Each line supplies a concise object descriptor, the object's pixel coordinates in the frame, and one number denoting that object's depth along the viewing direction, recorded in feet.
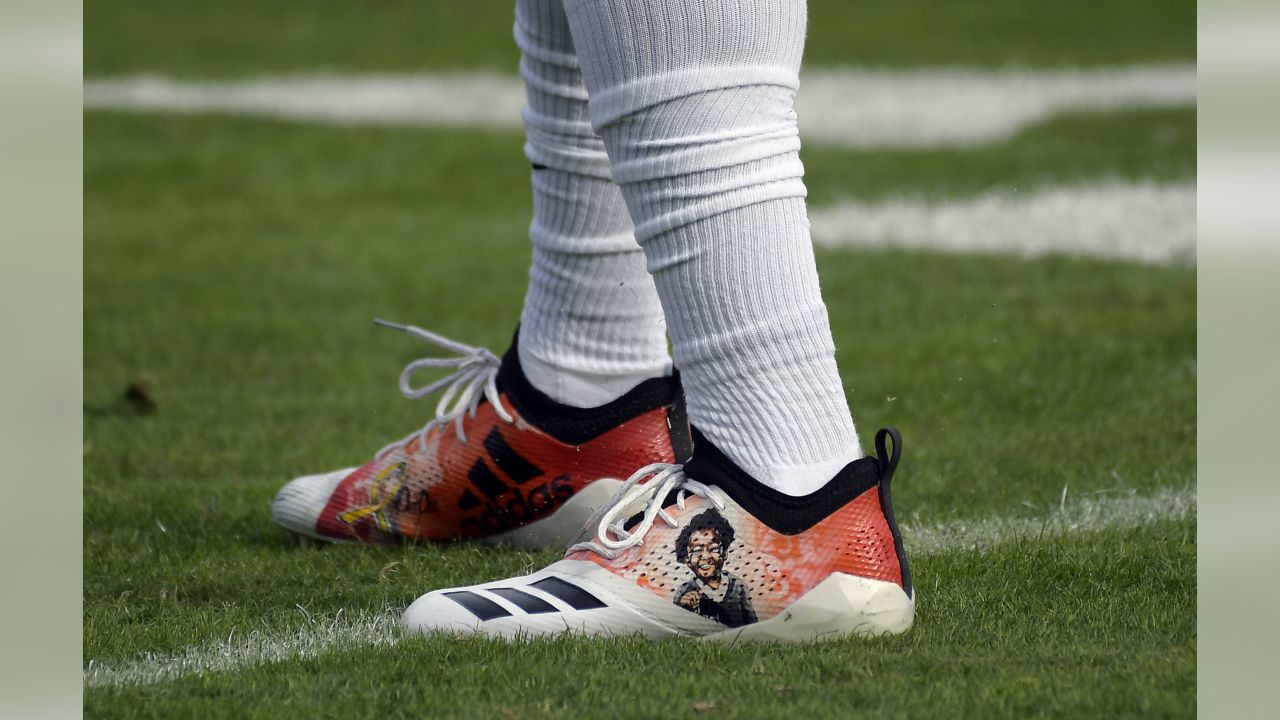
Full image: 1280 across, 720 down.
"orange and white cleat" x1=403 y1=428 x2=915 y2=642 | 29.71
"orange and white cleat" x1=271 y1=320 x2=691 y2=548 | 30.53
